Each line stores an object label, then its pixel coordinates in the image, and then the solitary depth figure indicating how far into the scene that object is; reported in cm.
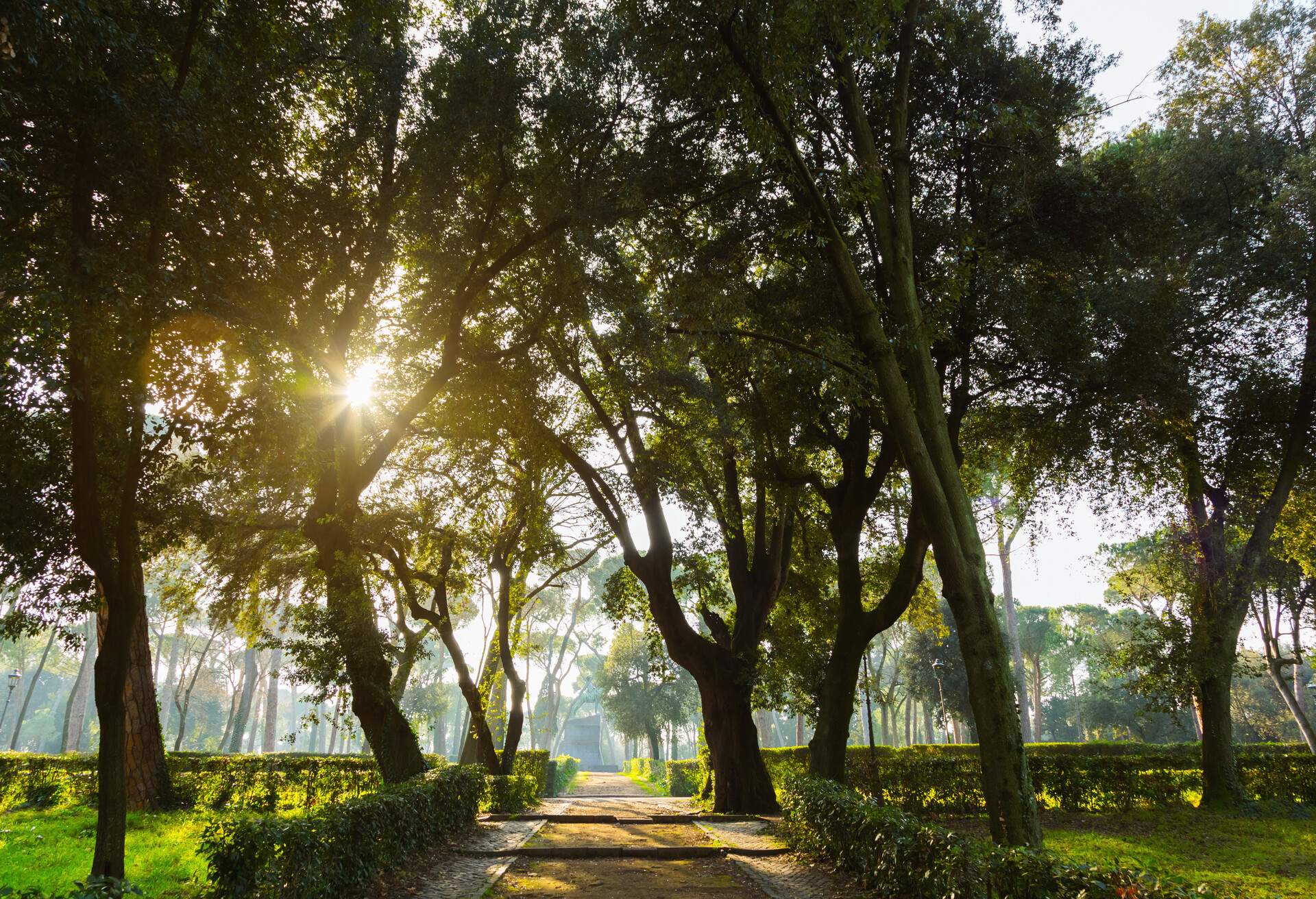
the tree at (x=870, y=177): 655
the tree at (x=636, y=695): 4178
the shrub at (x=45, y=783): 1525
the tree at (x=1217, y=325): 1124
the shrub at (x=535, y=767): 1984
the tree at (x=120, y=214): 524
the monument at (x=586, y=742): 6097
